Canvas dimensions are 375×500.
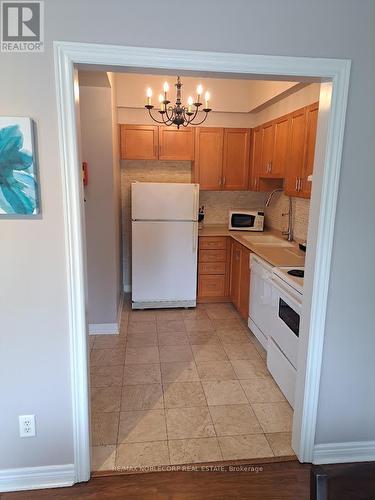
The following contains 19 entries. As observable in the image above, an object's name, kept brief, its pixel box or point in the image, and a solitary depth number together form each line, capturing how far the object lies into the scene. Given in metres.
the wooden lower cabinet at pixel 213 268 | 4.35
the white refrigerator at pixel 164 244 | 4.05
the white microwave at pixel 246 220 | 4.61
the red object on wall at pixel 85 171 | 3.36
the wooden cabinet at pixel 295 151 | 3.11
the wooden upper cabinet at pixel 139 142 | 4.35
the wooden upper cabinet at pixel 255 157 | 4.34
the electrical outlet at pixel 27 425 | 1.77
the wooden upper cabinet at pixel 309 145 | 2.90
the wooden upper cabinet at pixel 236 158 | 4.54
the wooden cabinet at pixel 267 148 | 3.92
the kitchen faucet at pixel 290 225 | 4.05
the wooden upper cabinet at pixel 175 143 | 4.40
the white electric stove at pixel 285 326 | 2.38
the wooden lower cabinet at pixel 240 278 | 3.77
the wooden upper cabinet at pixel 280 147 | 3.51
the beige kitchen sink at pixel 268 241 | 3.84
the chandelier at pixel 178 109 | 2.97
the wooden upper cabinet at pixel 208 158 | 4.48
